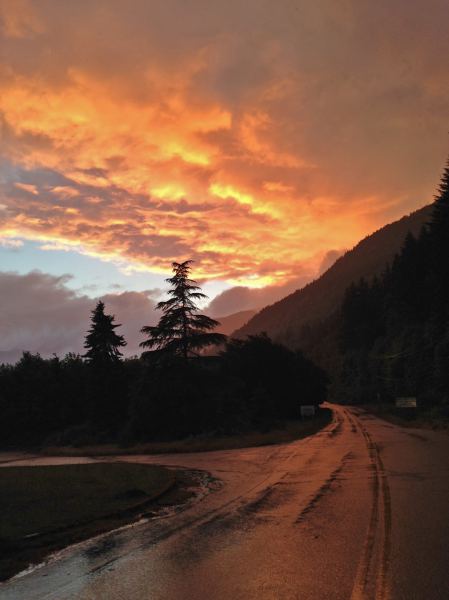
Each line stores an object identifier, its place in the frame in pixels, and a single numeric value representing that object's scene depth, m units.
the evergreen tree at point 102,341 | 57.72
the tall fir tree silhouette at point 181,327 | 45.22
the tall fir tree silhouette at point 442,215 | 58.81
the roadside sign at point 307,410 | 58.59
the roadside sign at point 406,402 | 59.81
